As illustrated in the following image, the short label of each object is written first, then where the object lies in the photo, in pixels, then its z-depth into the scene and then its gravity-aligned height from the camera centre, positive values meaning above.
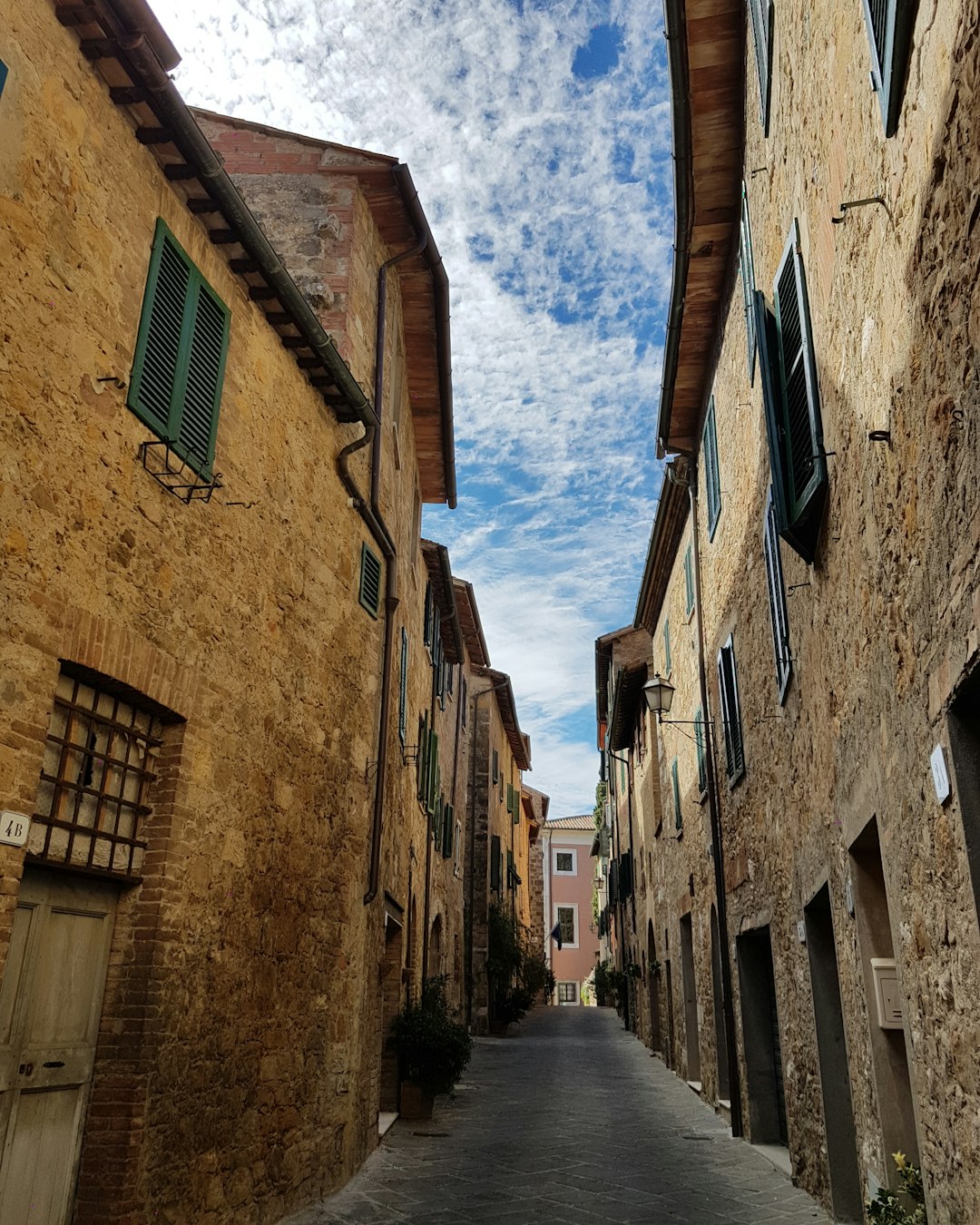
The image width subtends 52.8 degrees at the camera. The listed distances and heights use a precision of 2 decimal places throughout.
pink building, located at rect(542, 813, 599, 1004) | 48.59 +4.71
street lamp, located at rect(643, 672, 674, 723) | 12.44 +3.61
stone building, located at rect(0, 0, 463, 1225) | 4.32 +1.65
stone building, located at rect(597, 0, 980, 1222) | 3.21 +2.01
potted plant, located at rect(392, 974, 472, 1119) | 10.68 -0.60
